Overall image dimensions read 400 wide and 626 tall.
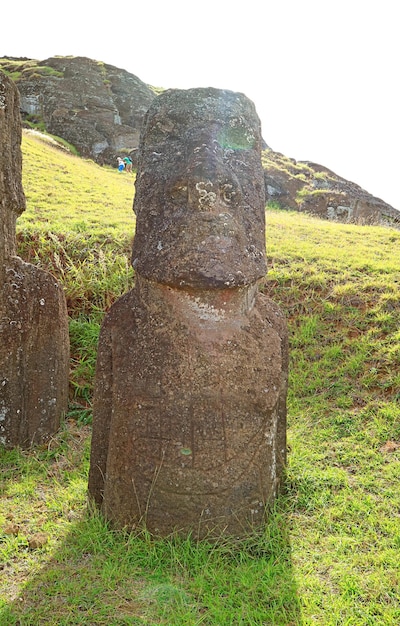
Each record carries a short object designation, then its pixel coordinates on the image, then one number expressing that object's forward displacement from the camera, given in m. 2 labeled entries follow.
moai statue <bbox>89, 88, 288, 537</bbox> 2.71
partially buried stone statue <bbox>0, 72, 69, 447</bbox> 4.03
